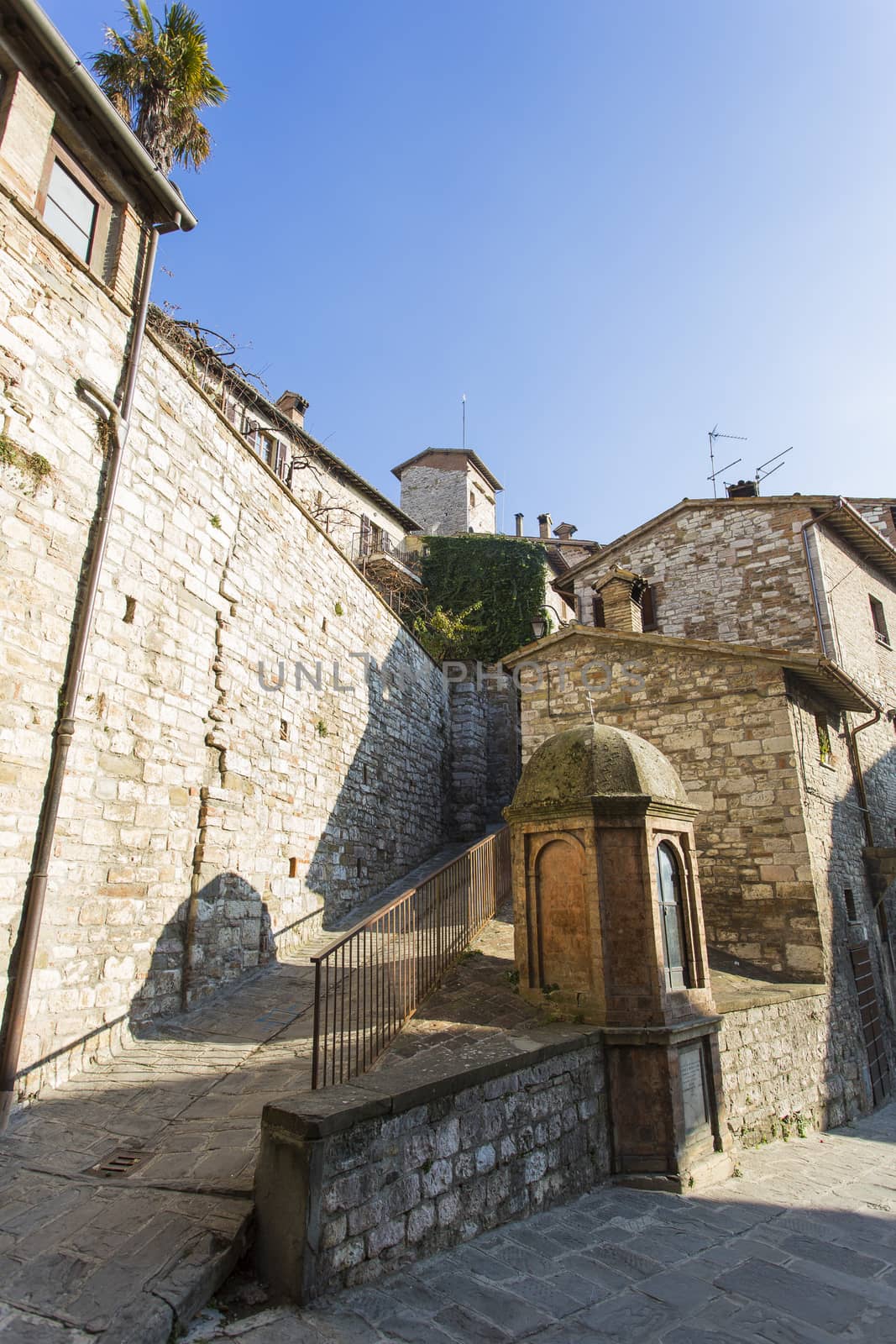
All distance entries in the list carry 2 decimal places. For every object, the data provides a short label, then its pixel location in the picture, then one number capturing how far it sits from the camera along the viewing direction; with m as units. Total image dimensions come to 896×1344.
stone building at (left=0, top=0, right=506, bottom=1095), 5.78
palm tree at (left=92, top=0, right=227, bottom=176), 11.18
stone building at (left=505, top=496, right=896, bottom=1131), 9.51
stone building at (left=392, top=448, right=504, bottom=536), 29.67
